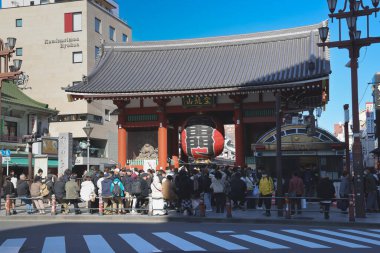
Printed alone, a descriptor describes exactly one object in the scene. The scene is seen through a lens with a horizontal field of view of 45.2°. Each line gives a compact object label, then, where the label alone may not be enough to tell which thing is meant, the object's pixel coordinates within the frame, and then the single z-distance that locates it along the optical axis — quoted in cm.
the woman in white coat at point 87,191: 1995
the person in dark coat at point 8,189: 2189
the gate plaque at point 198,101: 2605
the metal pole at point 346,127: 2412
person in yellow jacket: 1881
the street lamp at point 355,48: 1675
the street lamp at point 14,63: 2184
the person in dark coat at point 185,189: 1841
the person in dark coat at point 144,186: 1959
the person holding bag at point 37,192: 2069
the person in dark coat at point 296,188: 1847
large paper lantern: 2516
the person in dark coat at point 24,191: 2042
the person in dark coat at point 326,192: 1686
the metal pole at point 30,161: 2710
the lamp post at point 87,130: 2698
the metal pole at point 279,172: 1797
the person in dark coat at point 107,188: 1930
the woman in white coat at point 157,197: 1880
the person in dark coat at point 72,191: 1978
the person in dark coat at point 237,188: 1897
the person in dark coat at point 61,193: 2003
